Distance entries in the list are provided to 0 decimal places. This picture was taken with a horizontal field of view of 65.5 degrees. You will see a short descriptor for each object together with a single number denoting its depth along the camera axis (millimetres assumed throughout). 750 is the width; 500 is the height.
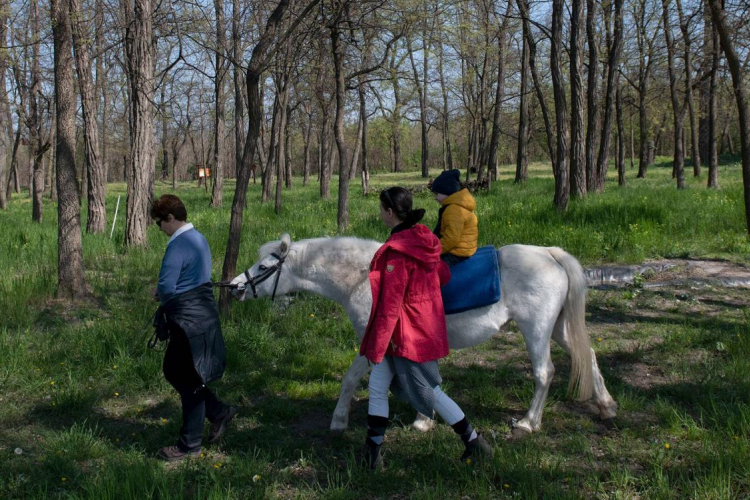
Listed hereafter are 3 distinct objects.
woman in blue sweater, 4121
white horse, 4602
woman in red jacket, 3648
